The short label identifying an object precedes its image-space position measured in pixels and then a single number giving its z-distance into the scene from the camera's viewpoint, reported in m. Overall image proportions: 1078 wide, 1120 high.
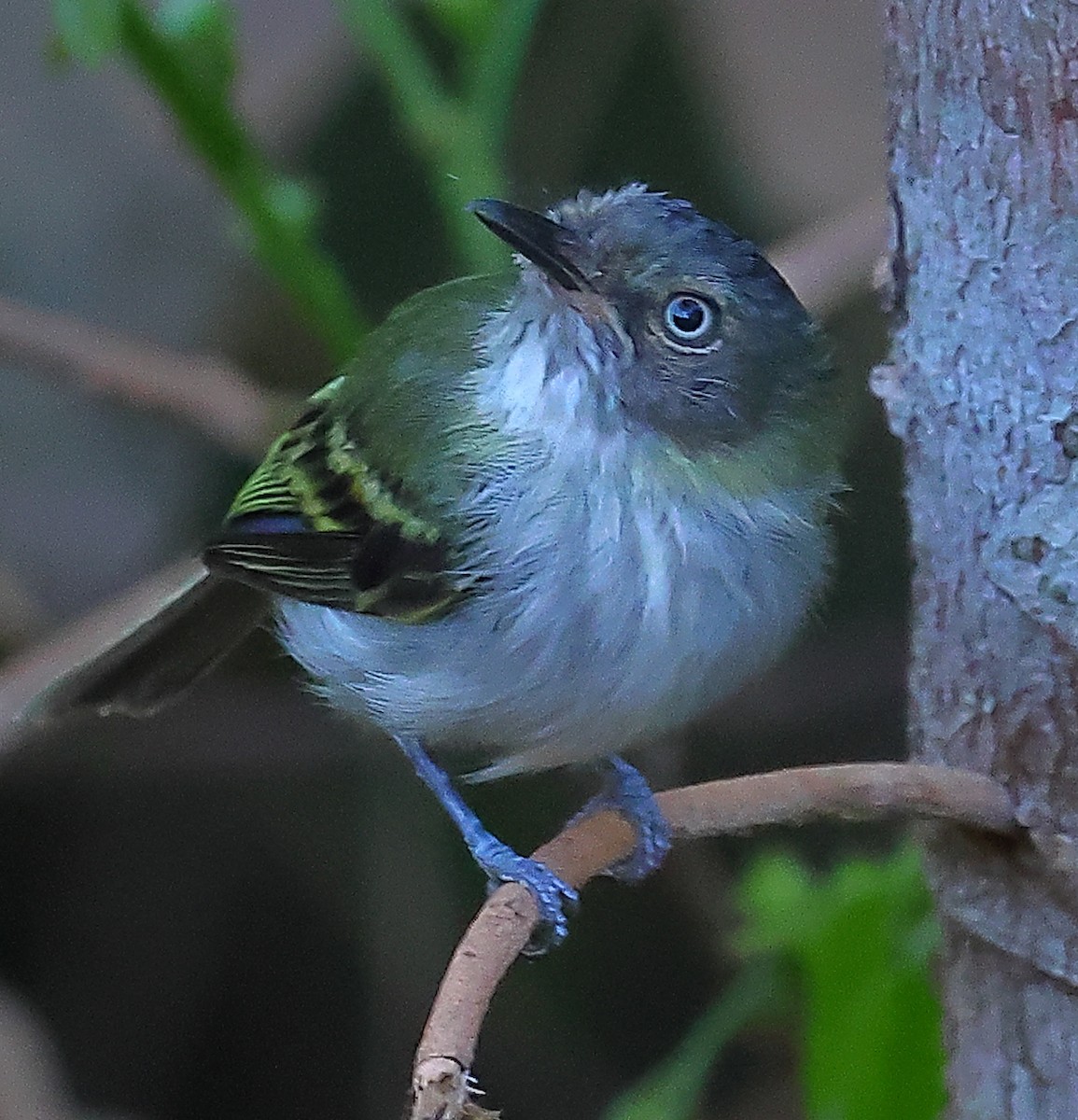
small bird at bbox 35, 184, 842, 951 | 2.24
